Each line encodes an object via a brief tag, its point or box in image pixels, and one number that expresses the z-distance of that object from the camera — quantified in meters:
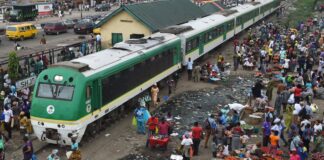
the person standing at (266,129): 15.05
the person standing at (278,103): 18.55
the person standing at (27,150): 13.20
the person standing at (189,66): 25.16
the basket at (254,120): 18.12
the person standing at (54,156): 12.64
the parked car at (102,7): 72.62
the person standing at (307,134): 14.71
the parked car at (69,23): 49.89
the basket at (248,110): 19.24
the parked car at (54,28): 45.12
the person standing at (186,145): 14.01
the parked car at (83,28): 45.94
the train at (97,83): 14.69
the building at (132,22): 28.66
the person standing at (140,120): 16.61
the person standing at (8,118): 15.67
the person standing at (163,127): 15.37
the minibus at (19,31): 40.62
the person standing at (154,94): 19.94
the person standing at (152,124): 15.47
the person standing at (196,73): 25.30
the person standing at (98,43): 30.70
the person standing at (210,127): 15.41
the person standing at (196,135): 14.62
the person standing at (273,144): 14.14
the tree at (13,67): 21.88
